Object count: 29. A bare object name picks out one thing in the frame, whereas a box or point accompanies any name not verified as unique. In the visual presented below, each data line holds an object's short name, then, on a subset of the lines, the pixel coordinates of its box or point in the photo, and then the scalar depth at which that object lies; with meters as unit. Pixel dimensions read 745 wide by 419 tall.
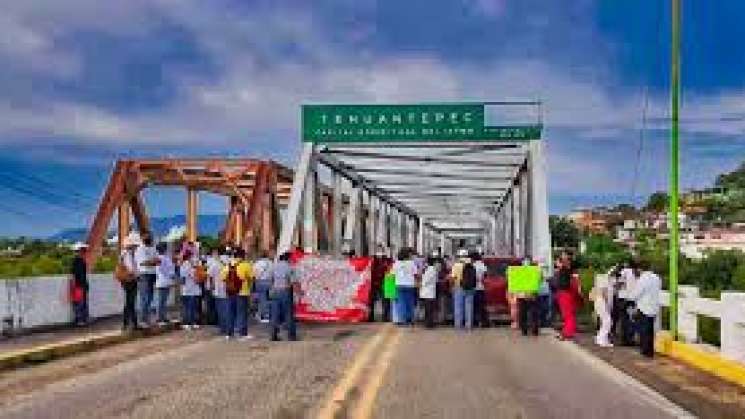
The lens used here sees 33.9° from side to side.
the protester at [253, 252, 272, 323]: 21.73
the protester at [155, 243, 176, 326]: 22.75
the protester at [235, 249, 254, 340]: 21.21
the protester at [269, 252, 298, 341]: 20.33
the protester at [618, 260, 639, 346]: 19.47
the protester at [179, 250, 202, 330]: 22.98
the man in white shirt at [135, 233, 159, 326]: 22.03
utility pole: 18.70
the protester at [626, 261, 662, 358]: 18.03
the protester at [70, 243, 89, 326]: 22.42
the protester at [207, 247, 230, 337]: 21.41
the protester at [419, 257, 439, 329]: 25.25
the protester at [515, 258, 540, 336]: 23.02
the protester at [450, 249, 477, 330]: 24.52
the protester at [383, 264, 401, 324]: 26.20
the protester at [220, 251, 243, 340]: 20.97
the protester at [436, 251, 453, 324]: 26.50
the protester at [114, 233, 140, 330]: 21.16
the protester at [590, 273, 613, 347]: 20.11
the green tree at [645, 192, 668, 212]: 177.88
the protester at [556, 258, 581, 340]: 22.09
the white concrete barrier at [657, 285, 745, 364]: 15.12
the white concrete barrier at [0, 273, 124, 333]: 20.12
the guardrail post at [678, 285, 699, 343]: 18.67
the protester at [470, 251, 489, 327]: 25.39
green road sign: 36.72
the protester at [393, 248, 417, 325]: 25.88
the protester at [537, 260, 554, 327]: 24.39
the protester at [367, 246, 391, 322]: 27.56
